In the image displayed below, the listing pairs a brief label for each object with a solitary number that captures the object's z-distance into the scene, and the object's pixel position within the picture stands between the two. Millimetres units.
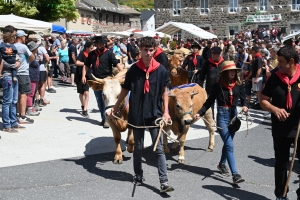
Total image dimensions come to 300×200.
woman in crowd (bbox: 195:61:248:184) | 6707
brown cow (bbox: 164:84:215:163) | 7107
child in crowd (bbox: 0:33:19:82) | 9133
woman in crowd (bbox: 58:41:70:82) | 18953
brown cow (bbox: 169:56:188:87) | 12445
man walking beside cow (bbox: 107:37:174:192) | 6094
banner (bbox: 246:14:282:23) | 48775
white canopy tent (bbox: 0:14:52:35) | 13695
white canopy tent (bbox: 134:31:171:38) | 31197
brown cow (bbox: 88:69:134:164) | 7219
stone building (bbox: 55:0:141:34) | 53625
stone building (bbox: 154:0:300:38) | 48562
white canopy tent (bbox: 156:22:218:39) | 30948
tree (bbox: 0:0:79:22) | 26422
